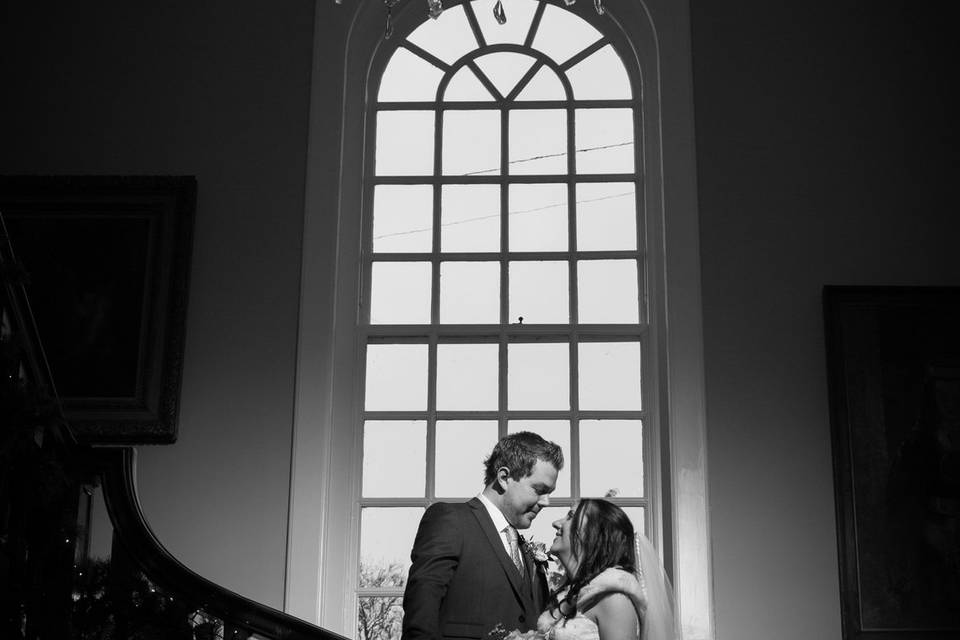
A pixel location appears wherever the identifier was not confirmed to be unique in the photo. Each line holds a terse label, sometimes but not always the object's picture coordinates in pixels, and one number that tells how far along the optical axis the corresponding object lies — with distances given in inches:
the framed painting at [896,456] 236.4
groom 186.2
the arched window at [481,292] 249.3
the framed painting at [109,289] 248.2
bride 174.6
